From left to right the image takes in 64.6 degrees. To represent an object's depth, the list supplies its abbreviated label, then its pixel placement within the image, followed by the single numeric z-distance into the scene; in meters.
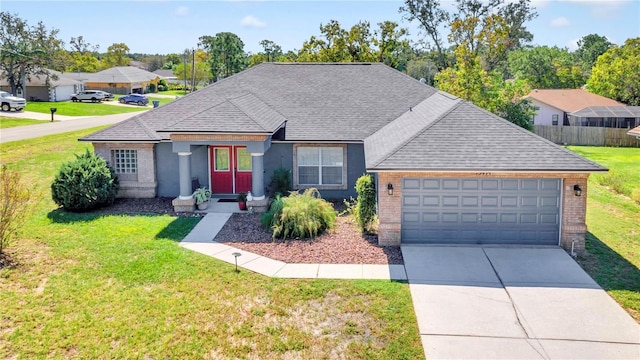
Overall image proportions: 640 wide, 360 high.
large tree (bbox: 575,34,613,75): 78.87
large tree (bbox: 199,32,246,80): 67.81
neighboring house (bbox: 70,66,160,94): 71.75
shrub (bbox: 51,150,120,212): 17.09
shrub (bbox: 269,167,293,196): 18.97
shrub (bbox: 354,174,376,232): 15.12
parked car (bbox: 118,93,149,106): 59.59
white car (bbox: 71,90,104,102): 59.12
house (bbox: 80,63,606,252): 13.92
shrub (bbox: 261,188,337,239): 15.03
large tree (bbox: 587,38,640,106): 49.07
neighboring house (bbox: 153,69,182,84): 102.47
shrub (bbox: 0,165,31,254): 13.09
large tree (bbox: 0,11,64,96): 54.97
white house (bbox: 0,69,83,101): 56.31
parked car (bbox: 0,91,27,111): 44.69
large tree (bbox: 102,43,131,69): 99.90
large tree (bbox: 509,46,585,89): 59.84
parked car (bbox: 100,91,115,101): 61.44
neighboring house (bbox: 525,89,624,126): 45.50
